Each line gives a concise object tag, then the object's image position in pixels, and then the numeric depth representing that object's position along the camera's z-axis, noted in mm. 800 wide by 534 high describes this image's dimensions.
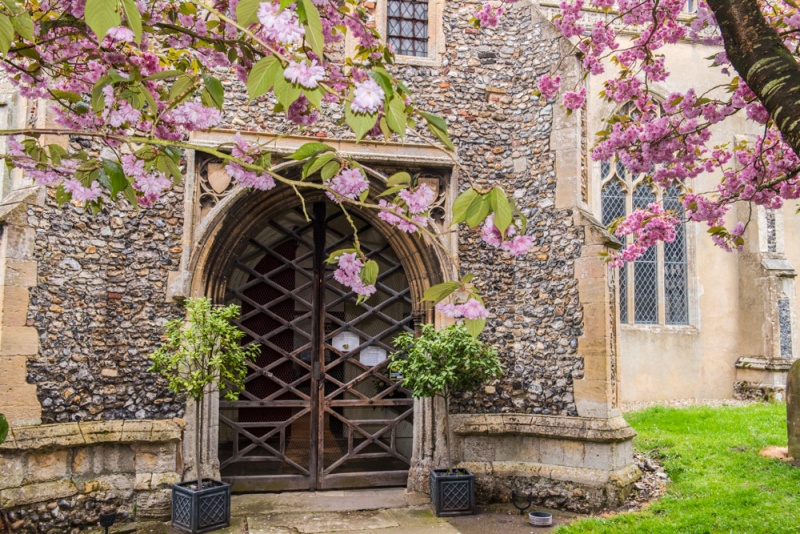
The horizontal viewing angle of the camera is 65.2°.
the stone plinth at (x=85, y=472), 5227
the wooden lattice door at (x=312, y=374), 6730
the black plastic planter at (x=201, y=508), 5289
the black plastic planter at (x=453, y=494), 5891
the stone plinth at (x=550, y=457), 6086
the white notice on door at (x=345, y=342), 7020
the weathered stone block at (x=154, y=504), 5707
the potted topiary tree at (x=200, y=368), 5359
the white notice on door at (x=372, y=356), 7047
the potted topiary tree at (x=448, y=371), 5914
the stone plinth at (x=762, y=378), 11750
